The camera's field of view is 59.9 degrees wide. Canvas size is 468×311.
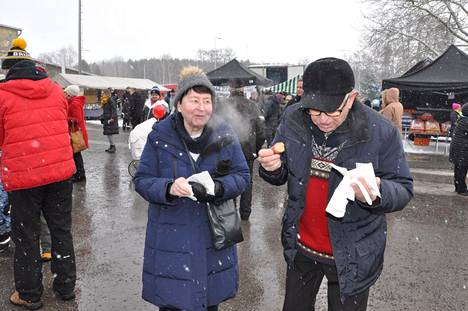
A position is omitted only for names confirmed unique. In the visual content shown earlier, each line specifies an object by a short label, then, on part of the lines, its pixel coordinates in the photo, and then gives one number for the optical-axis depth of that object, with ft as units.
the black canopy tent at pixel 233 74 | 51.06
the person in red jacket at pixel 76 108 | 22.74
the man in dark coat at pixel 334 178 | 7.09
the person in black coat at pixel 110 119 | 38.32
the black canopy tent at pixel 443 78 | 40.44
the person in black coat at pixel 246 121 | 18.42
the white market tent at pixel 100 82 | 99.80
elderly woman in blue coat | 7.82
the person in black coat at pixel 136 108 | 50.50
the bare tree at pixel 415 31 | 70.59
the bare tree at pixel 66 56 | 364.54
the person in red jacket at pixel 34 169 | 10.44
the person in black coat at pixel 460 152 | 25.86
